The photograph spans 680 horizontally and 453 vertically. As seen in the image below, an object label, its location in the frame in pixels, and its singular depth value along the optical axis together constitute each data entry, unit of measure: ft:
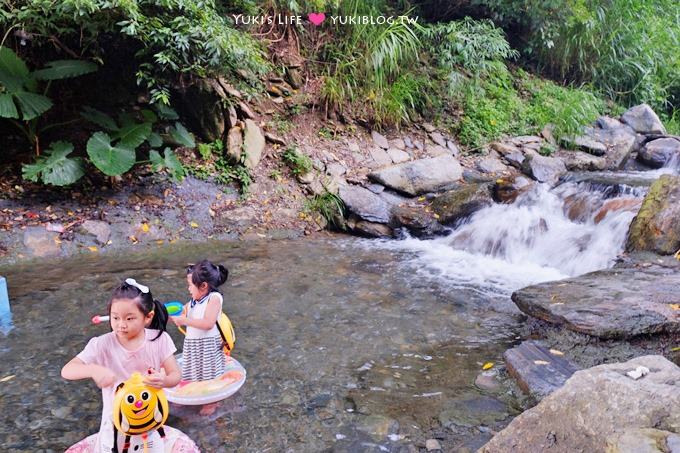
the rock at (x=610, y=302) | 11.32
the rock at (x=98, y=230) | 18.99
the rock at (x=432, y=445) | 8.25
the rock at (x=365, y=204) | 23.36
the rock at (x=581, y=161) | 29.55
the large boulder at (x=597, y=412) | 5.76
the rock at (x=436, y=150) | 28.68
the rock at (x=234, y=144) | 23.09
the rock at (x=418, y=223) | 22.89
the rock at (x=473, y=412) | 8.95
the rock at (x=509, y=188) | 24.77
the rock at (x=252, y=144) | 23.27
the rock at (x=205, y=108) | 22.81
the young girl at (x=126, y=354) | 6.52
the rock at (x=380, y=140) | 27.85
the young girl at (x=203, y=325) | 8.90
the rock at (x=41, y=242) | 17.79
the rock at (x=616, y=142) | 30.57
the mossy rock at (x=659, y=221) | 16.52
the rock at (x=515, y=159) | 28.99
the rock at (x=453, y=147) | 29.43
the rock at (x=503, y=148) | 29.68
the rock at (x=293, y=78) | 27.30
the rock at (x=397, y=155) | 27.45
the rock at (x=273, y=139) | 24.88
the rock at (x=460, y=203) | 23.30
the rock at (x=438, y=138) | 29.58
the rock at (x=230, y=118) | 23.77
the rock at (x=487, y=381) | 10.14
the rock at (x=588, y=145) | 30.86
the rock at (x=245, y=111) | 24.38
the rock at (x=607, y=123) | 33.47
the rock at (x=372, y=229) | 22.89
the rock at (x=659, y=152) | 30.50
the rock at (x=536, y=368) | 9.75
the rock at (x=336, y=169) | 25.08
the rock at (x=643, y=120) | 33.58
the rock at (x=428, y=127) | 29.86
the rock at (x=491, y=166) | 28.22
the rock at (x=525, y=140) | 30.76
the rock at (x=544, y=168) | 27.30
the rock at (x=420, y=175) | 25.16
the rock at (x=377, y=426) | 8.54
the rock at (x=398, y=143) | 28.25
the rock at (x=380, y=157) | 26.94
